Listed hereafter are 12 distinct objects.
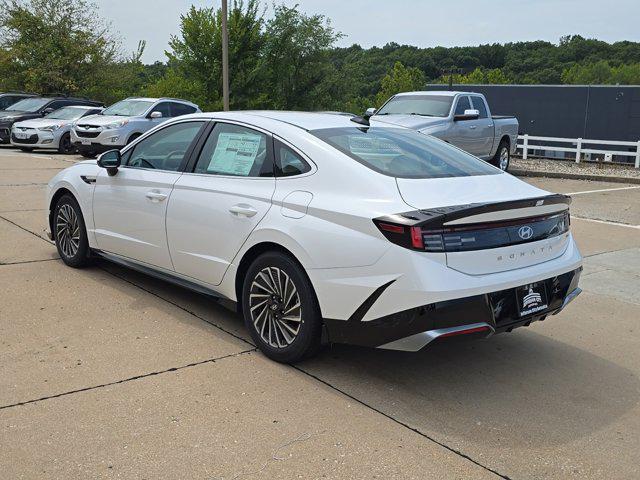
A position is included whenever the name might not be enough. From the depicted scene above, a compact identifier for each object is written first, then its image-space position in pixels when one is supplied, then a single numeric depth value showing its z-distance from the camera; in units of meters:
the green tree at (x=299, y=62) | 41.06
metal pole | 22.42
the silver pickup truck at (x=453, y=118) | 13.66
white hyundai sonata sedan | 3.66
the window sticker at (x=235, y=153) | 4.74
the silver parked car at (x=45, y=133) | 19.14
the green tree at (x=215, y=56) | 32.06
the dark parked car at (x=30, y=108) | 21.11
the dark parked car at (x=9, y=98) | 23.62
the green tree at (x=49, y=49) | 31.80
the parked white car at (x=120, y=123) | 16.55
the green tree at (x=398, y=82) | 88.31
